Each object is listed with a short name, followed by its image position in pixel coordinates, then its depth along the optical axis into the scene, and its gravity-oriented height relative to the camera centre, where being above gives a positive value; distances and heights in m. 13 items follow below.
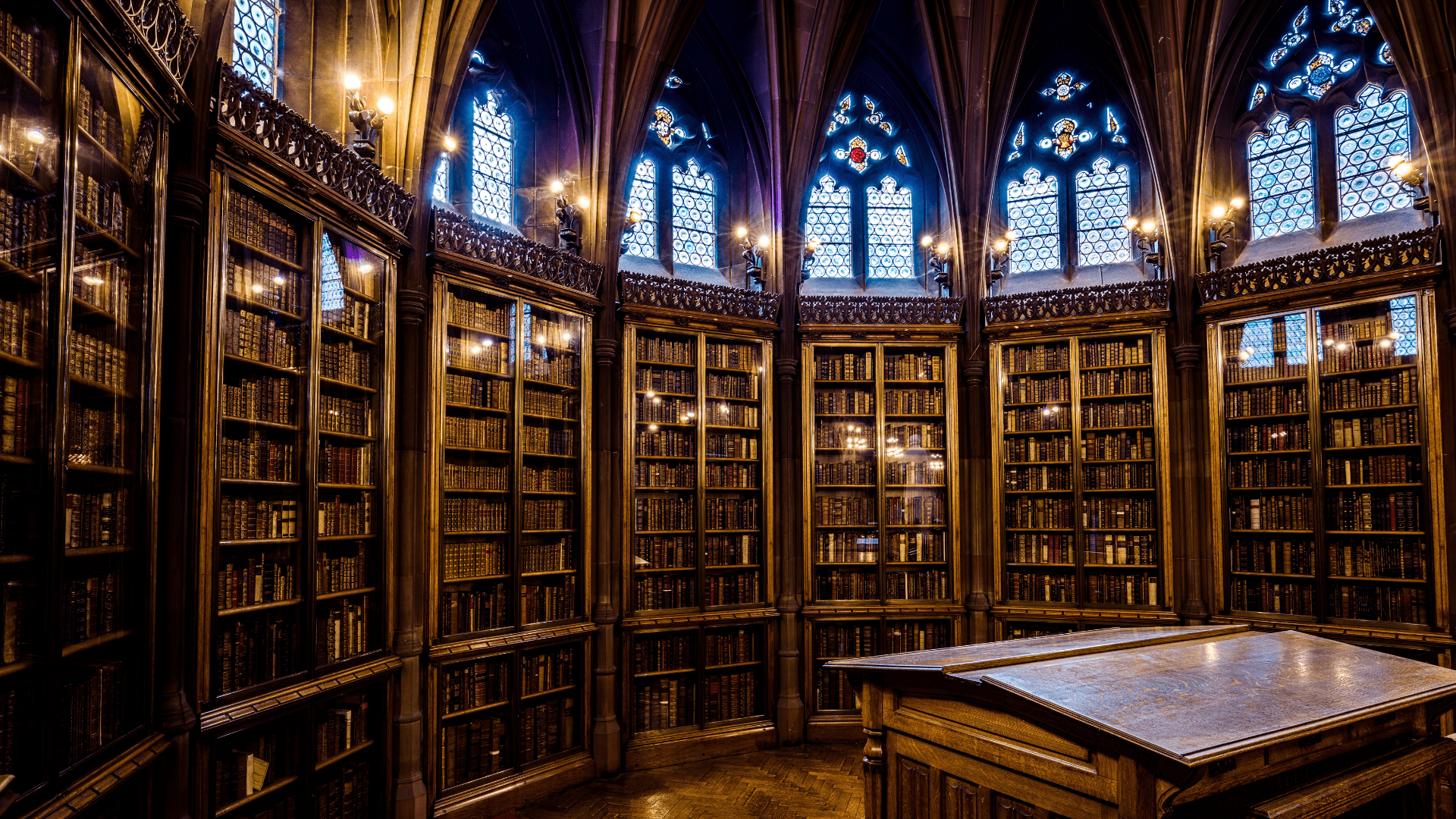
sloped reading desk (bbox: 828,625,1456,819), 2.86 -0.99
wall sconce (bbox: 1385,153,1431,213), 5.94 +1.99
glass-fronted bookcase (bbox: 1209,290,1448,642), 6.39 -0.06
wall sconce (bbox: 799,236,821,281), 7.74 +1.92
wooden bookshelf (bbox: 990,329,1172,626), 7.43 -0.18
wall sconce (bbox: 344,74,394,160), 4.90 +2.00
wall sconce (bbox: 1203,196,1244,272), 7.02 +1.95
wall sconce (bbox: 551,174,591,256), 6.57 +1.91
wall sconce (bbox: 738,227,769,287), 7.69 +1.83
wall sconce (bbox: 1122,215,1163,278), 7.32 +1.95
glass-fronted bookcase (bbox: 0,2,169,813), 2.58 +0.25
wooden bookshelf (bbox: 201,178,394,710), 4.17 +0.10
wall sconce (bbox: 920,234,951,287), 7.91 +1.88
